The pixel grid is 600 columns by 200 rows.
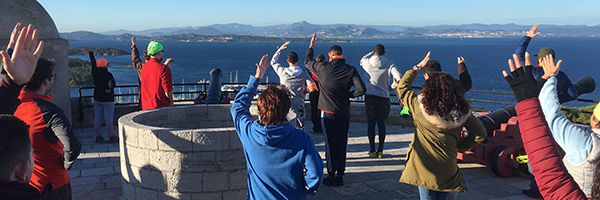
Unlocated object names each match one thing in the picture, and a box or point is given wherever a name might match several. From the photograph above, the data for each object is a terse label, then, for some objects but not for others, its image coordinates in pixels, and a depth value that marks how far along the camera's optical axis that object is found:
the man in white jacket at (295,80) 7.22
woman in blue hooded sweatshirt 2.93
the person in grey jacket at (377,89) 7.23
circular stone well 4.64
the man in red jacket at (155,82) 6.19
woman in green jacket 3.47
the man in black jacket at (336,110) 6.05
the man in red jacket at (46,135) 3.35
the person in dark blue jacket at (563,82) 5.10
